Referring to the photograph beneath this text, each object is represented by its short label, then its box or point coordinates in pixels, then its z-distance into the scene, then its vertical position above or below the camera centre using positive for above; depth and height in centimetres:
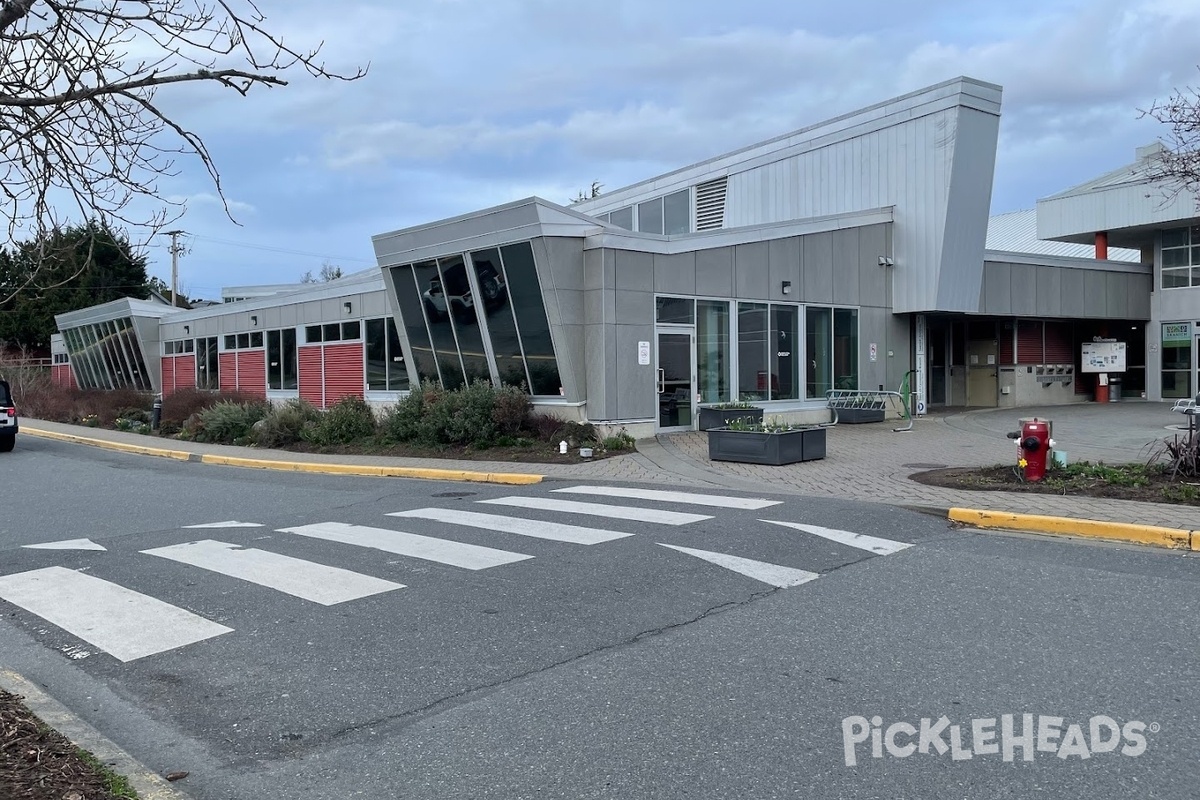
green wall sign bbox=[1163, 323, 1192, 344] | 2797 +96
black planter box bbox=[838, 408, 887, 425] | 2236 -107
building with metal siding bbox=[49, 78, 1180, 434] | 1858 +188
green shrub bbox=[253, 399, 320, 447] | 2247 -108
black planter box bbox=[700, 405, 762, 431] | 1922 -87
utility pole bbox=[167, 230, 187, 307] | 5174 +615
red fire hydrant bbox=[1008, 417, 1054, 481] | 1164 -103
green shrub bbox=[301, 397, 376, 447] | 2139 -108
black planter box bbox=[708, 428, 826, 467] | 1506 -123
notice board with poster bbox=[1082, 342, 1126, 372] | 2805 +27
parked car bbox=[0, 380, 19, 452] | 2372 -101
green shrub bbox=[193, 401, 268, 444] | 2455 -101
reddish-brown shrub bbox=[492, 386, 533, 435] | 1853 -68
